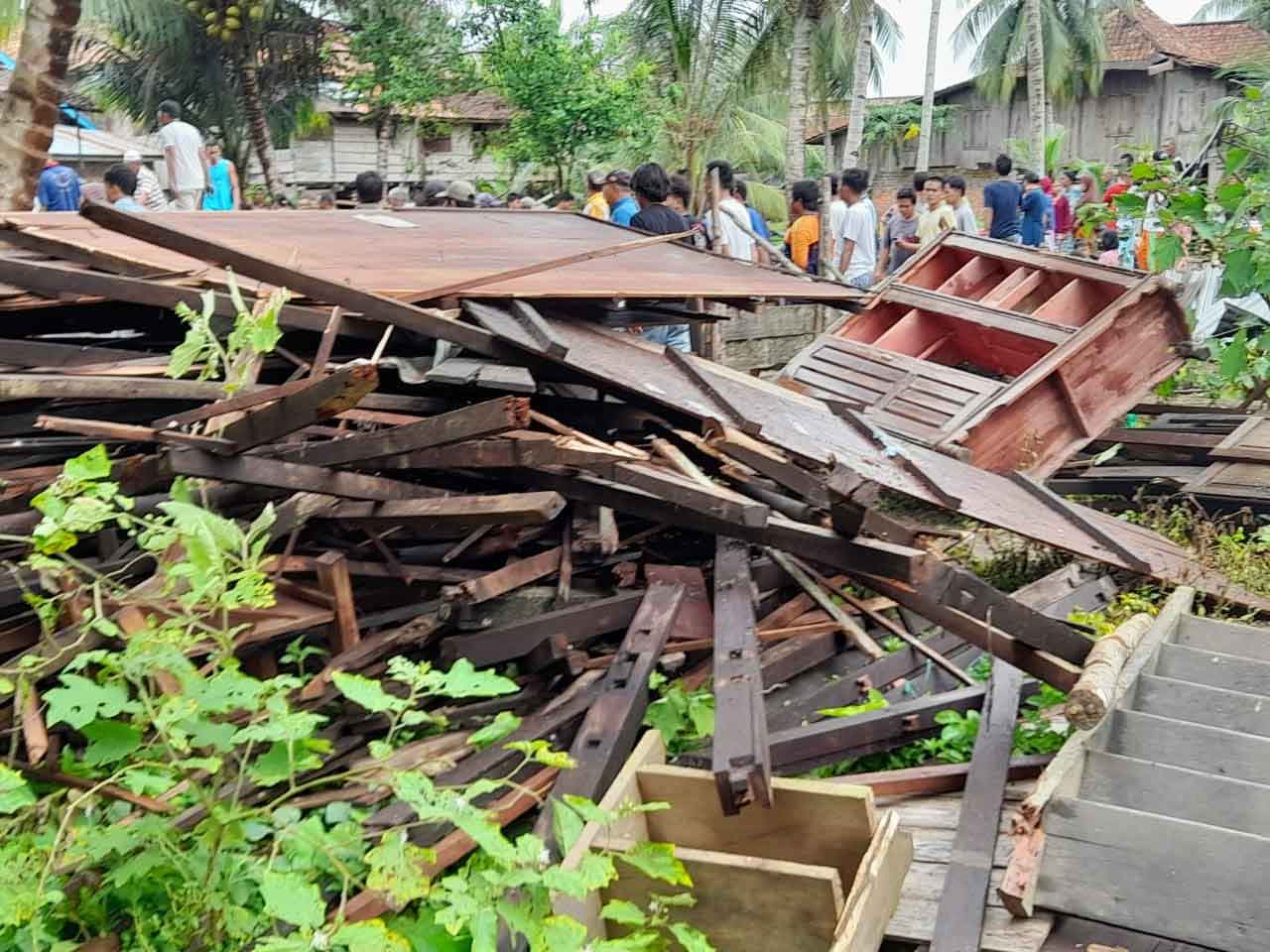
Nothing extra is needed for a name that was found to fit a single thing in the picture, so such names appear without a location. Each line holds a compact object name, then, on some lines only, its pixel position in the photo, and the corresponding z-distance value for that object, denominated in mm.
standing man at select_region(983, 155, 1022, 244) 12609
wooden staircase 3014
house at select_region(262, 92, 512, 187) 25906
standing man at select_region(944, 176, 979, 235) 11828
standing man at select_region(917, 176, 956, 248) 11312
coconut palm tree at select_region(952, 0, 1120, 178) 32469
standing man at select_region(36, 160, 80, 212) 10859
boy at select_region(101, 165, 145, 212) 9828
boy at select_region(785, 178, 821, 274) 10914
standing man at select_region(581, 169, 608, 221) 11375
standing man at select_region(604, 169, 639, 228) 9797
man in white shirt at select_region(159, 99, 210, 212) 12102
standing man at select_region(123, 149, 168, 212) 11234
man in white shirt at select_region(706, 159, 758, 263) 9625
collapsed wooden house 3529
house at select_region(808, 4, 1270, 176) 30359
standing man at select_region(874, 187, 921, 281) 12297
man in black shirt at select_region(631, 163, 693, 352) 7855
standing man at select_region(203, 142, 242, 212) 13312
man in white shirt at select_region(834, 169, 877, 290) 10711
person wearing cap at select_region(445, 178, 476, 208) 11781
